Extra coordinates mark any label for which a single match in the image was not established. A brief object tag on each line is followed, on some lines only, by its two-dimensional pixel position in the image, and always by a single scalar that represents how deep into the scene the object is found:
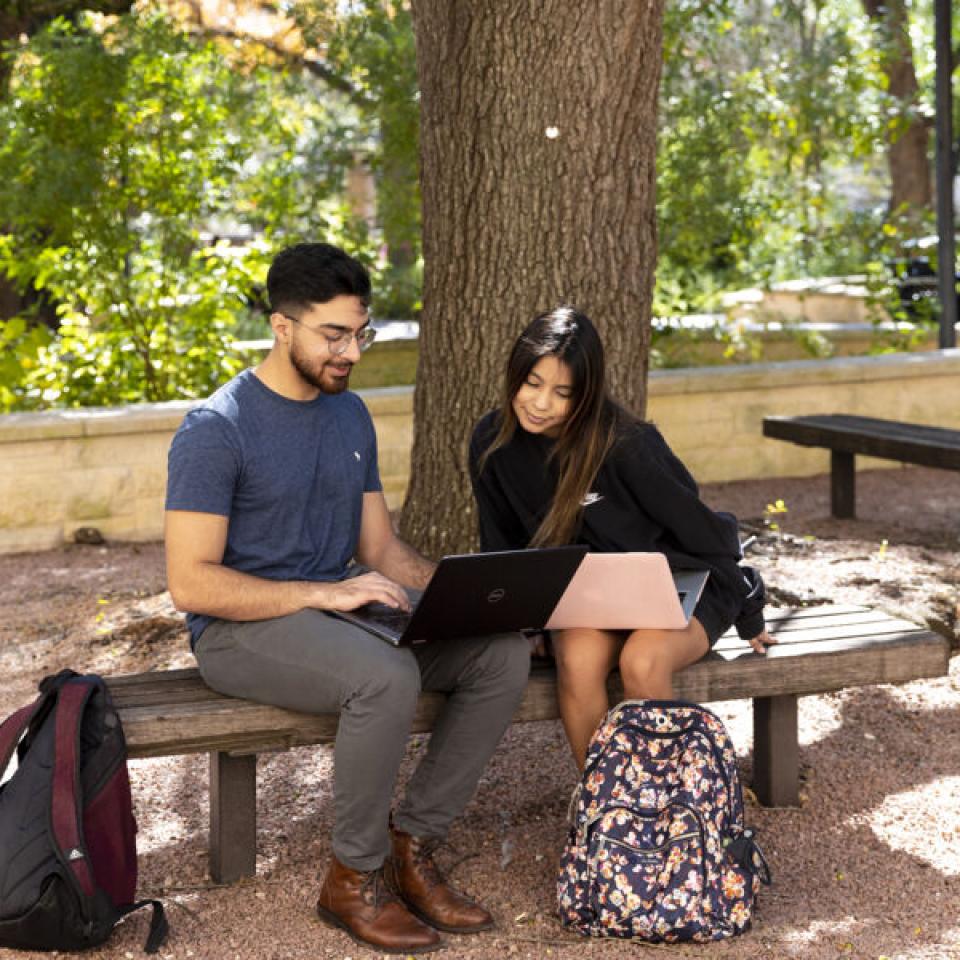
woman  3.79
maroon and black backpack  3.24
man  3.45
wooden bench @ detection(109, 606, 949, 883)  3.55
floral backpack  3.45
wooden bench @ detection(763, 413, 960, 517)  7.05
